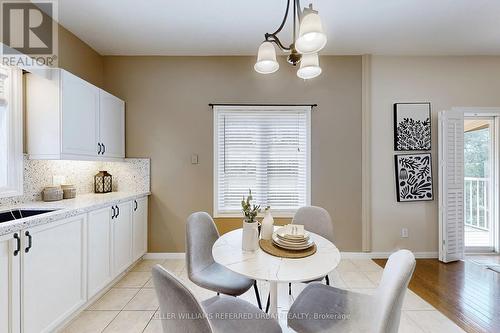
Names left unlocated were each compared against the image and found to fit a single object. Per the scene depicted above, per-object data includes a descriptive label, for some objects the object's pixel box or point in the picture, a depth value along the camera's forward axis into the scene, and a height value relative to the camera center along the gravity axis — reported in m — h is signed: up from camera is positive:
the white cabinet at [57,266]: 1.49 -0.78
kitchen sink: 1.90 -0.38
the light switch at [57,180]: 2.50 -0.14
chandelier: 1.26 +0.71
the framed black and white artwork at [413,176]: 3.36 -0.14
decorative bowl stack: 1.52 -0.47
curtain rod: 3.34 +0.86
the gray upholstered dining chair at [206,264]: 1.73 -0.78
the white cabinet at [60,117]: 2.21 +0.47
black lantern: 3.10 -0.20
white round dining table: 1.18 -0.53
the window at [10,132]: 2.05 +0.30
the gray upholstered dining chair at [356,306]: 1.06 -0.83
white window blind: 3.36 +0.11
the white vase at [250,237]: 1.52 -0.45
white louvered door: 3.24 -0.25
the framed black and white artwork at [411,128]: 3.35 +0.53
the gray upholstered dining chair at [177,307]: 0.92 -0.55
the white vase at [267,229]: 1.71 -0.44
